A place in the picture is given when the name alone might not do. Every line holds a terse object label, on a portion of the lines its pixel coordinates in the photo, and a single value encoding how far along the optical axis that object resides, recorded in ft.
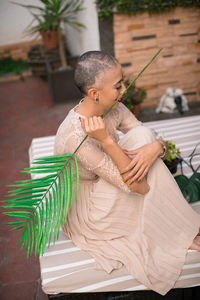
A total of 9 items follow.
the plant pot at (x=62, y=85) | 14.37
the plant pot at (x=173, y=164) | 6.59
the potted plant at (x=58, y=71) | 13.53
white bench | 4.60
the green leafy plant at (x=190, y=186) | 5.94
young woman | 4.45
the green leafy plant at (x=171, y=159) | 6.53
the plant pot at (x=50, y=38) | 17.34
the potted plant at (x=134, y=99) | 11.48
